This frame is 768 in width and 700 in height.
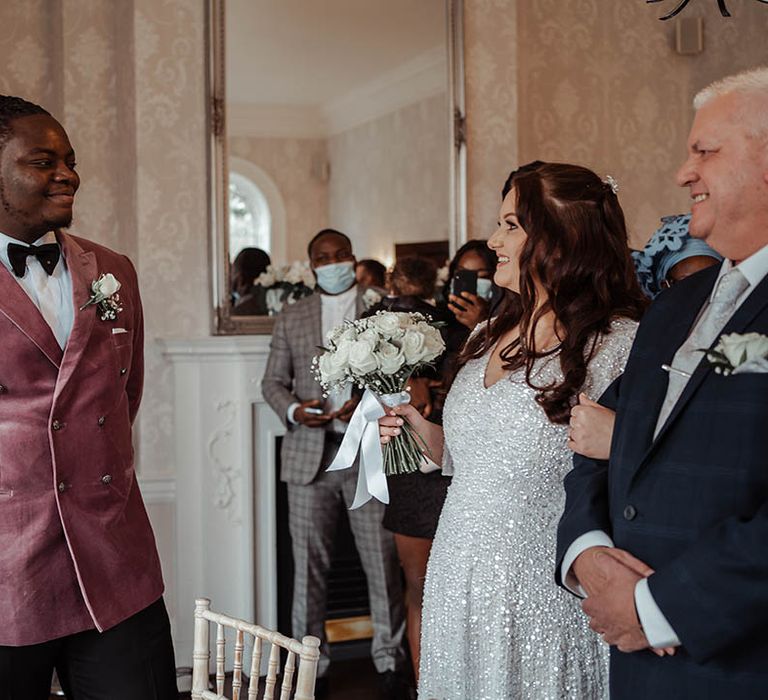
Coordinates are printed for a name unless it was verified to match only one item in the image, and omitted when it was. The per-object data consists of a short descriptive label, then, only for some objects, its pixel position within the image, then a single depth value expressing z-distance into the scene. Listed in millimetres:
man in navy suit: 1424
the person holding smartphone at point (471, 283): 3516
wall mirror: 4273
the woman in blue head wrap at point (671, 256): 2596
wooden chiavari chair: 1706
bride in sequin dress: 2021
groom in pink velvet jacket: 2059
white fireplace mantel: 4176
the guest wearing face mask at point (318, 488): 4031
